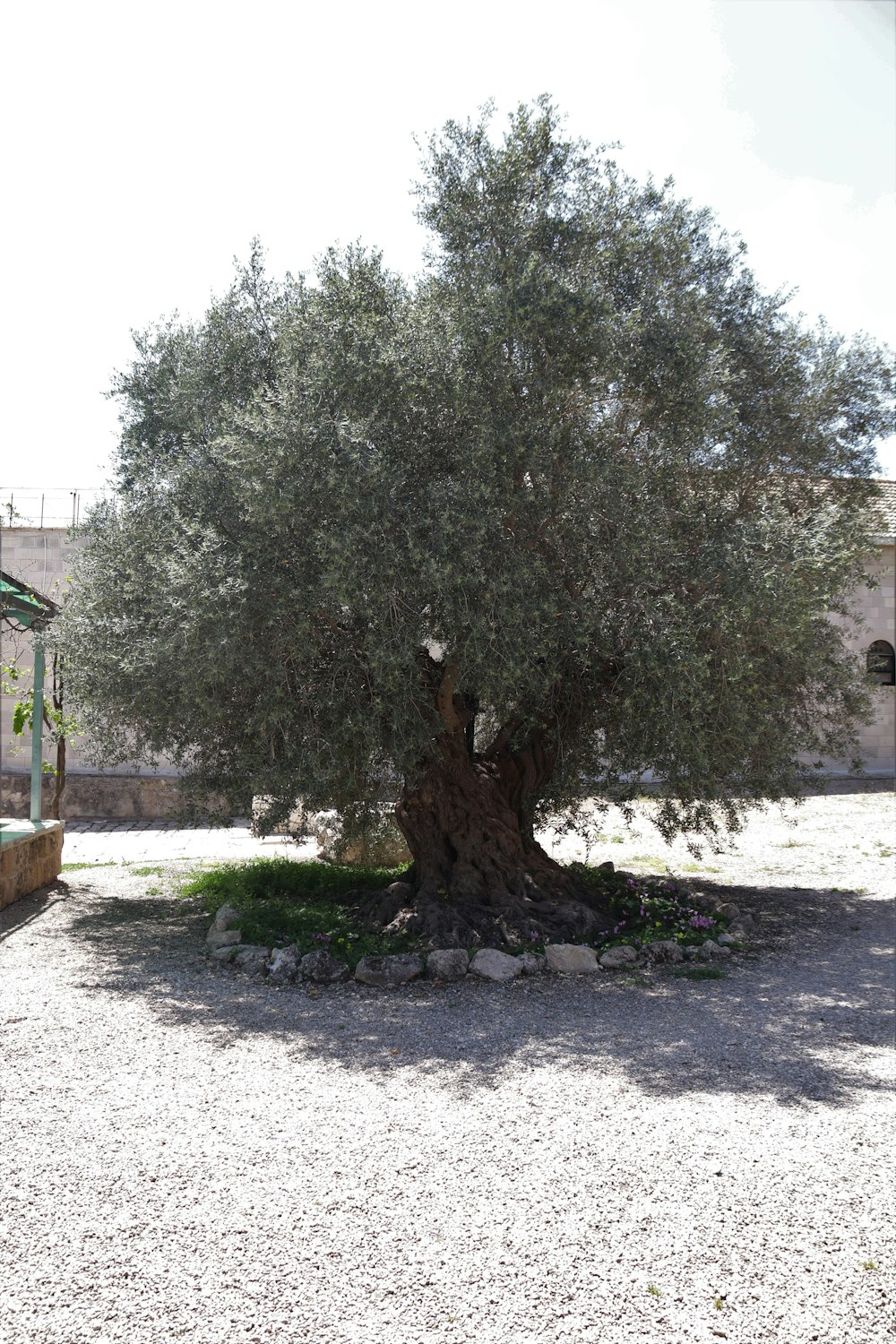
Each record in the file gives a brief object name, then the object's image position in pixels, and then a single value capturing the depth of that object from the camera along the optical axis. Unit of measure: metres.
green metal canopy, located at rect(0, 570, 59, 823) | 9.82
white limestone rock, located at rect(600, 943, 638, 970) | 7.89
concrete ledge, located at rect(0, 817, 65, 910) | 10.02
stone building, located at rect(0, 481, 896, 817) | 18.42
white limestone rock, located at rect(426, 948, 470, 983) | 7.51
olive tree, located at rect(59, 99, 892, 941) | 7.05
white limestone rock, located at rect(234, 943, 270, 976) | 7.69
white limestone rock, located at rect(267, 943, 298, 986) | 7.48
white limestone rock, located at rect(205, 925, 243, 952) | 8.28
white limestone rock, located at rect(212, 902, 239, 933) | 8.75
